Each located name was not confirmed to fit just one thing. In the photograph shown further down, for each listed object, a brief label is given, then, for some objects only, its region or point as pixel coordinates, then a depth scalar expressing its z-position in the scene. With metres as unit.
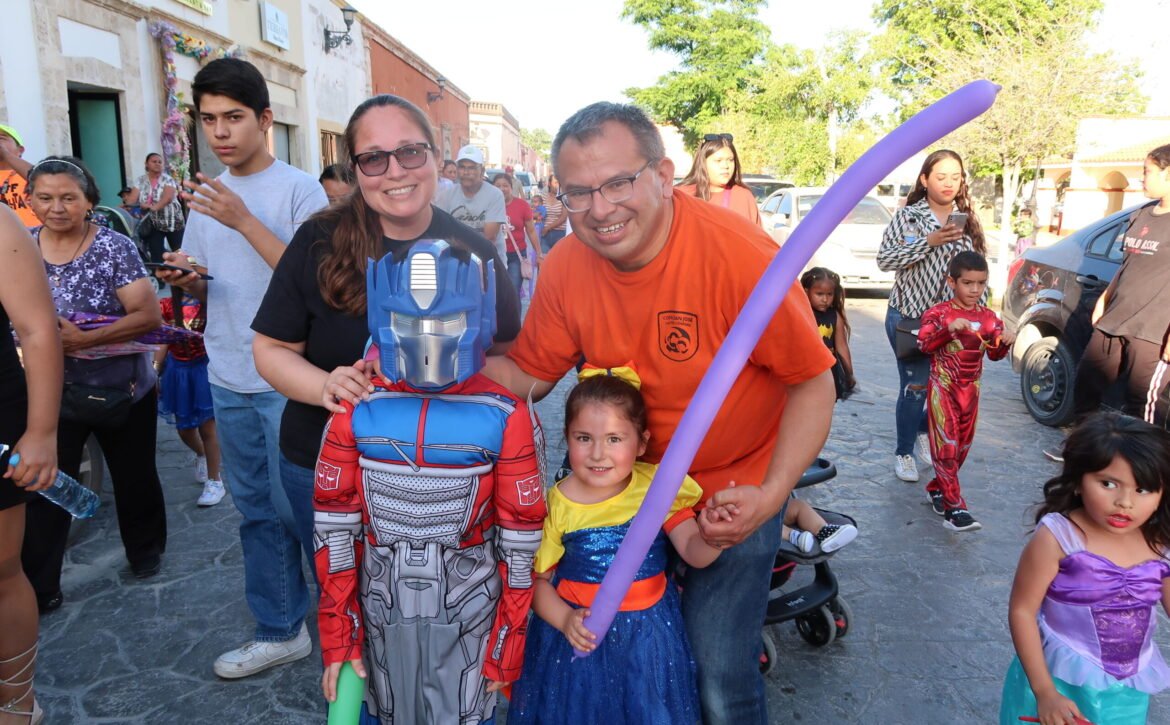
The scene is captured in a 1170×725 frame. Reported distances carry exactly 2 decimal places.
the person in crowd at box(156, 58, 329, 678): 2.83
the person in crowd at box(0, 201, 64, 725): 2.36
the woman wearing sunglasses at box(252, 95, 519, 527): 2.29
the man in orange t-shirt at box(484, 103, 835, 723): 1.97
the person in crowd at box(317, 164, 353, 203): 6.54
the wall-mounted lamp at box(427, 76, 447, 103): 33.81
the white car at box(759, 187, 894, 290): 12.88
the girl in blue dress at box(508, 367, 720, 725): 2.11
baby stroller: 3.14
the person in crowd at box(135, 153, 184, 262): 10.66
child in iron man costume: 4.50
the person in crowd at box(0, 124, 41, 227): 4.41
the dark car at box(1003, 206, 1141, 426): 6.05
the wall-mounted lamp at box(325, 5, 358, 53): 20.56
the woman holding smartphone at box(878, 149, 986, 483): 4.91
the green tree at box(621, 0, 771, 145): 34.78
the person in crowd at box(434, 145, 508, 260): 8.09
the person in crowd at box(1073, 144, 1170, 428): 4.66
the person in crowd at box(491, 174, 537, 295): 10.69
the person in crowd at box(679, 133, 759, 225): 5.45
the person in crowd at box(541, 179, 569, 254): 10.92
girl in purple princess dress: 2.17
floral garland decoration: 12.51
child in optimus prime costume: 1.99
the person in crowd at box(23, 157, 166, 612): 3.46
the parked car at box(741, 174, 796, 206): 16.81
